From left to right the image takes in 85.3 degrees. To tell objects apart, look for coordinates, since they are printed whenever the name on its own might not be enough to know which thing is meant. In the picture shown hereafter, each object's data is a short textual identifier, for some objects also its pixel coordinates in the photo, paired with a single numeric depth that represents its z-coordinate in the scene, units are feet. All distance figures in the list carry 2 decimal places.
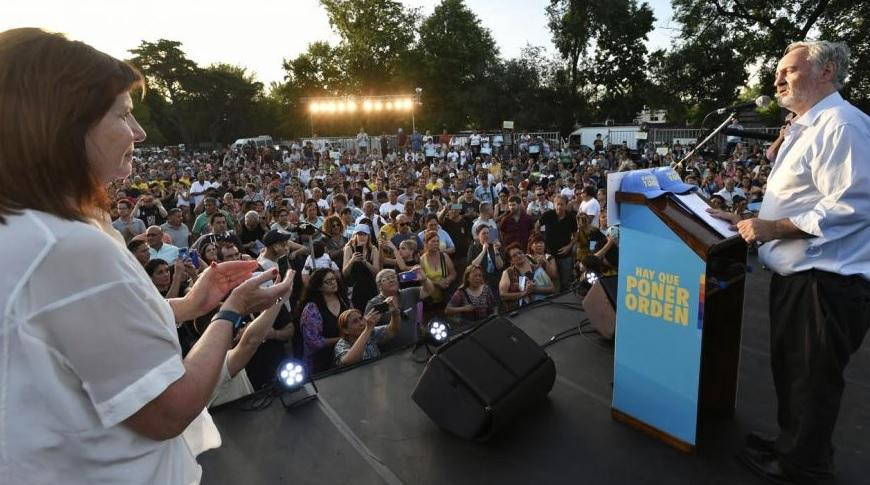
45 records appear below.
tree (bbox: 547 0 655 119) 106.42
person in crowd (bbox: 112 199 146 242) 21.74
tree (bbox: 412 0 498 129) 123.44
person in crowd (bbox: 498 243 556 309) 16.96
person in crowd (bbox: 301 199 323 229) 24.77
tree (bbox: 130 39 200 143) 152.25
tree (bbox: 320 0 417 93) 136.87
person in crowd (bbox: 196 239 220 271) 17.30
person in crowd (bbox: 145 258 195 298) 14.14
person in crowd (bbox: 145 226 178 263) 18.28
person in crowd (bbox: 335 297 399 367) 11.99
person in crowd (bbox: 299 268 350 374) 13.07
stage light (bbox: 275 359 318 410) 8.99
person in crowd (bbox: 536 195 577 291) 23.47
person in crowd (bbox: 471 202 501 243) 22.45
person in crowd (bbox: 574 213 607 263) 21.58
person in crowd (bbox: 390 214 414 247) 21.18
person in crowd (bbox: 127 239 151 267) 15.81
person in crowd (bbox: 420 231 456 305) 18.04
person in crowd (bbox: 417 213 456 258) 21.15
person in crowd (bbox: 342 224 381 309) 17.34
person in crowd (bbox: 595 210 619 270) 19.54
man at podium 5.84
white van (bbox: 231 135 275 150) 112.27
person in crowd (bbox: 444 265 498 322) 16.10
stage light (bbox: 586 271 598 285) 13.83
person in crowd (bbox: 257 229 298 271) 15.75
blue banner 6.92
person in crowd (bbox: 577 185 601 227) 23.69
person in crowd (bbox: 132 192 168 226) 26.58
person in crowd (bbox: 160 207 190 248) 22.58
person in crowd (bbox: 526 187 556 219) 28.45
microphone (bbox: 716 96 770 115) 7.95
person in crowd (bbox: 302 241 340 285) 16.20
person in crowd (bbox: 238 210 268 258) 23.65
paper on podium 6.75
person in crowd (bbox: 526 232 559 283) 18.43
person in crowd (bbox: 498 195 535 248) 23.34
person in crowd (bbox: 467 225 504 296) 19.27
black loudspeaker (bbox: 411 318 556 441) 7.69
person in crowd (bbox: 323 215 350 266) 21.26
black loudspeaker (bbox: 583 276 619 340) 11.10
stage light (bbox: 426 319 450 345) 10.89
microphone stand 8.18
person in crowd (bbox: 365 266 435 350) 13.47
